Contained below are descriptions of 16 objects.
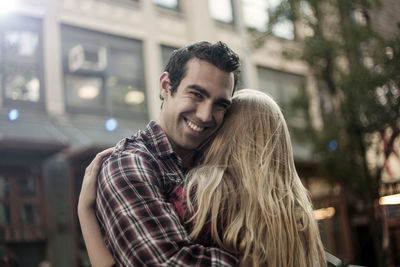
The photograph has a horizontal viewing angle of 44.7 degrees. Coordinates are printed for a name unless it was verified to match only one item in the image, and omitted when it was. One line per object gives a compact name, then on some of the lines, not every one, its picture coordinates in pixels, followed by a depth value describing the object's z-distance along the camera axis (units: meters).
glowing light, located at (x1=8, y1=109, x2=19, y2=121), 8.80
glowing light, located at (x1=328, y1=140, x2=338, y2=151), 8.19
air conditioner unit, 9.87
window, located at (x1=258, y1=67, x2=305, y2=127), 13.69
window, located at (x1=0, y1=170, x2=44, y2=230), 8.39
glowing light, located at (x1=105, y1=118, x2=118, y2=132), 10.11
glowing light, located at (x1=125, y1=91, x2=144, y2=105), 10.72
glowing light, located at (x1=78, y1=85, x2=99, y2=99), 10.05
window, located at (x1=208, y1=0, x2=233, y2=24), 12.87
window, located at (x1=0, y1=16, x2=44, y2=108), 9.01
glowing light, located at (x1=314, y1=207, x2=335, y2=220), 12.69
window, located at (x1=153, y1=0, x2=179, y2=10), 11.91
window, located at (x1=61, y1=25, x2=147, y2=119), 9.94
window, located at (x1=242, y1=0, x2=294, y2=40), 13.07
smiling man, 1.48
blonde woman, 1.60
